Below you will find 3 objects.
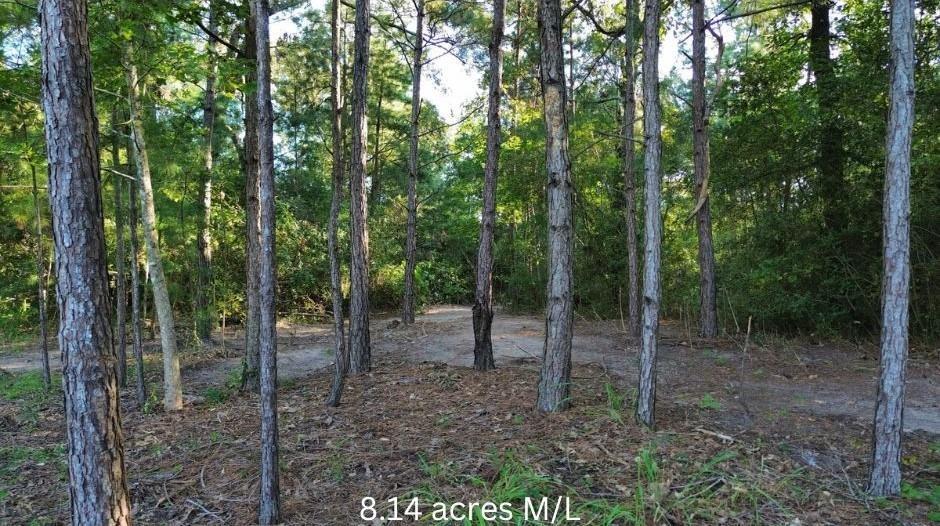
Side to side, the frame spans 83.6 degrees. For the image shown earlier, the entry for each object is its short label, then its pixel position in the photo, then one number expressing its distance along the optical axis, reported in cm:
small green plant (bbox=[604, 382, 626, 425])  496
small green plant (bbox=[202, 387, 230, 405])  727
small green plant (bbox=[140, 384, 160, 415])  680
